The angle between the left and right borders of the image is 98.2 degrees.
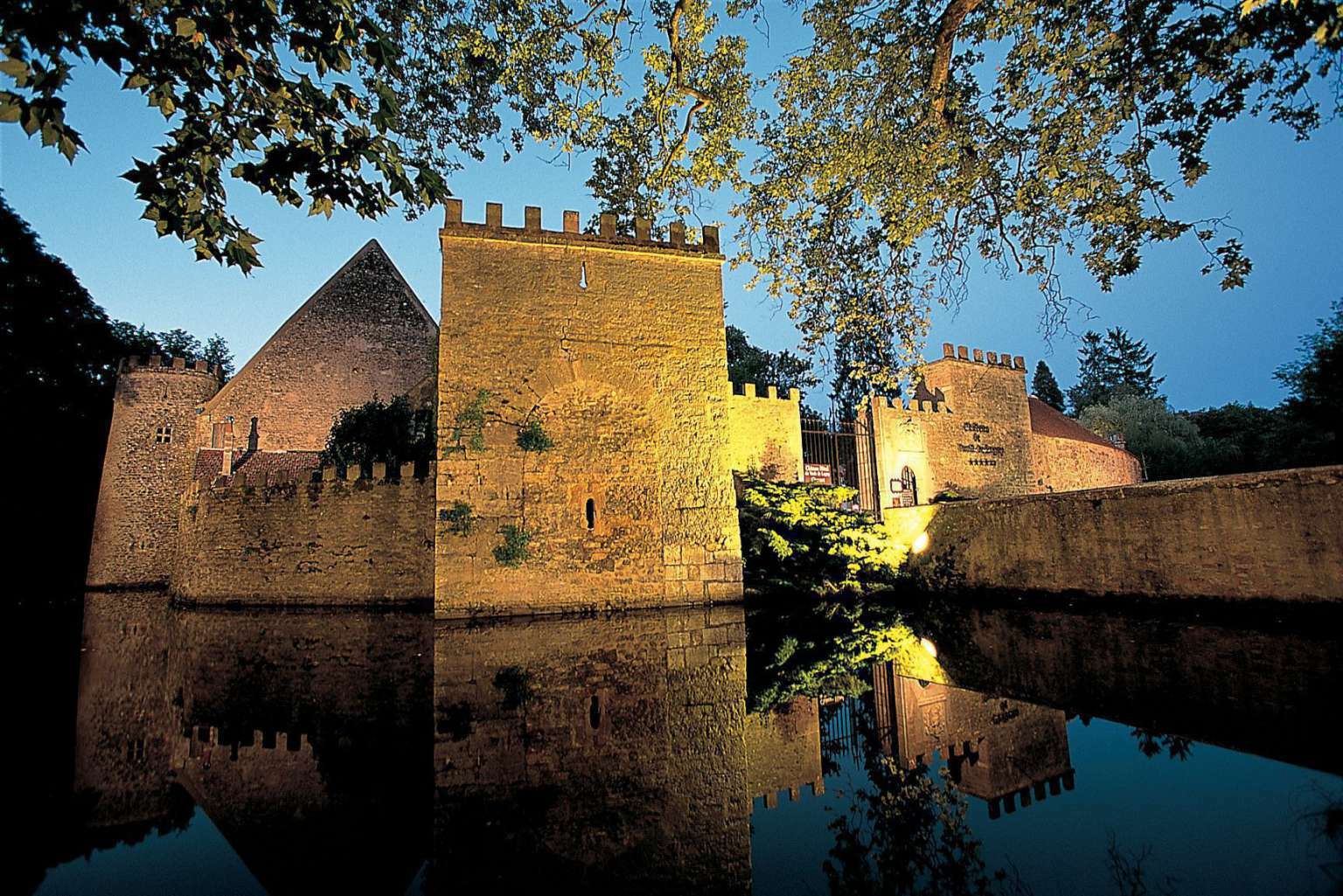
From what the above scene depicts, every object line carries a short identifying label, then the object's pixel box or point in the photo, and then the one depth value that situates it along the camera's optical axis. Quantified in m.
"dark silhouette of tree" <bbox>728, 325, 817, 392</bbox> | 27.95
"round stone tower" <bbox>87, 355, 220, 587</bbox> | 18.59
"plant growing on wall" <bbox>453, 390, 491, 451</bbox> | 9.62
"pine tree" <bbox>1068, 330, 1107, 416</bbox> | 52.72
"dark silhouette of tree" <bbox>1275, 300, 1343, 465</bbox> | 16.70
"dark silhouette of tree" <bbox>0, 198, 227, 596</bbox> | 18.09
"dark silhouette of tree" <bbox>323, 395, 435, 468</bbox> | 14.86
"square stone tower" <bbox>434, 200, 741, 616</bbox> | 9.59
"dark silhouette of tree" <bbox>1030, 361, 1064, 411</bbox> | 45.00
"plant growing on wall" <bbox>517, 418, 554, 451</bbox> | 9.91
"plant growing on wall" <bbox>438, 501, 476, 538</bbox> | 9.37
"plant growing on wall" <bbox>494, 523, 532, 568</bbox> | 9.51
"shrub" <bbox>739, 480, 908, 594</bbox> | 11.30
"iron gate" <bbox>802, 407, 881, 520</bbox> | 16.34
